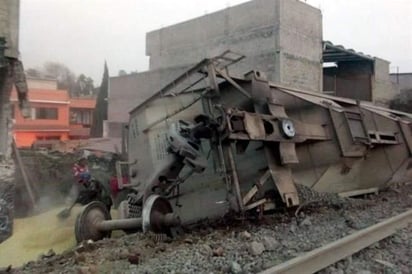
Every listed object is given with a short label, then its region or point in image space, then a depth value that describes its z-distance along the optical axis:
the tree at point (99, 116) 36.77
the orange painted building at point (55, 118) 23.22
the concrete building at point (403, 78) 32.34
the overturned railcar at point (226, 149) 5.29
